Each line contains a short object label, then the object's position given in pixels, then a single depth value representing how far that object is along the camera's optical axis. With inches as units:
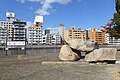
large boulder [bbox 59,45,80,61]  313.4
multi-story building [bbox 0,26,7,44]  1971.7
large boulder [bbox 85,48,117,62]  284.6
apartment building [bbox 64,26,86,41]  2357.4
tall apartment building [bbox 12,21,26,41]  1996.1
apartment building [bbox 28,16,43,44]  2285.6
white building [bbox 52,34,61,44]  2511.3
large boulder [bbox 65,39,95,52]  311.6
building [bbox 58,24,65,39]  2774.1
